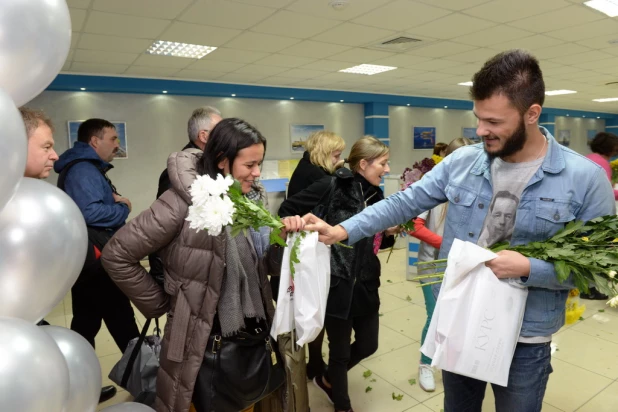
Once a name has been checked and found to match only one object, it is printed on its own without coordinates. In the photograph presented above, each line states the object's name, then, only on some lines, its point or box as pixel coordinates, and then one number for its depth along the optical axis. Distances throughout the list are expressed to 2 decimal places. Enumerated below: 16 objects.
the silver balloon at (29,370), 0.89
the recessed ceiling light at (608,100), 12.26
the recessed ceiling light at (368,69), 7.03
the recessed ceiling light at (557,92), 10.53
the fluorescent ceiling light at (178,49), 5.25
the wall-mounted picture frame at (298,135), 9.10
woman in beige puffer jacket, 1.49
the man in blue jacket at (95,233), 2.34
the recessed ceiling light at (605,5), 4.15
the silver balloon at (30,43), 0.98
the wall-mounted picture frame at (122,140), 7.13
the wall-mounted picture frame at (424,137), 11.38
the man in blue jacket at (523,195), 1.22
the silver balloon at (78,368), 1.25
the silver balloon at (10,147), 0.89
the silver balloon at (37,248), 1.03
